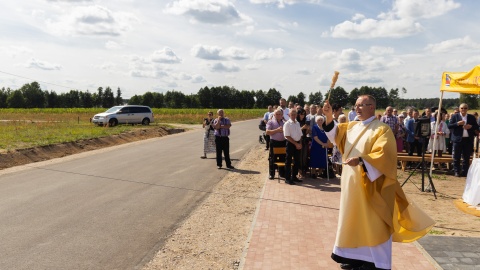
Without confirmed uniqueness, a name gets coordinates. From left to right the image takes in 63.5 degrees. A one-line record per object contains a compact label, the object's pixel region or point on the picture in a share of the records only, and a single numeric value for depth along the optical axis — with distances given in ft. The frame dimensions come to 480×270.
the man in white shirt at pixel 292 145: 32.58
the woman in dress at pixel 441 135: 44.80
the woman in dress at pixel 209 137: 47.16
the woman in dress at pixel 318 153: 35.55
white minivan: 96.12
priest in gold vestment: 13.65
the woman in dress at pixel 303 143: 36.50
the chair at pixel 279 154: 35.26
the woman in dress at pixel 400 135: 45.10
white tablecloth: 25.98
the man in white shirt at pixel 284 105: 45.17
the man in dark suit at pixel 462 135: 37.24
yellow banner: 28.73
